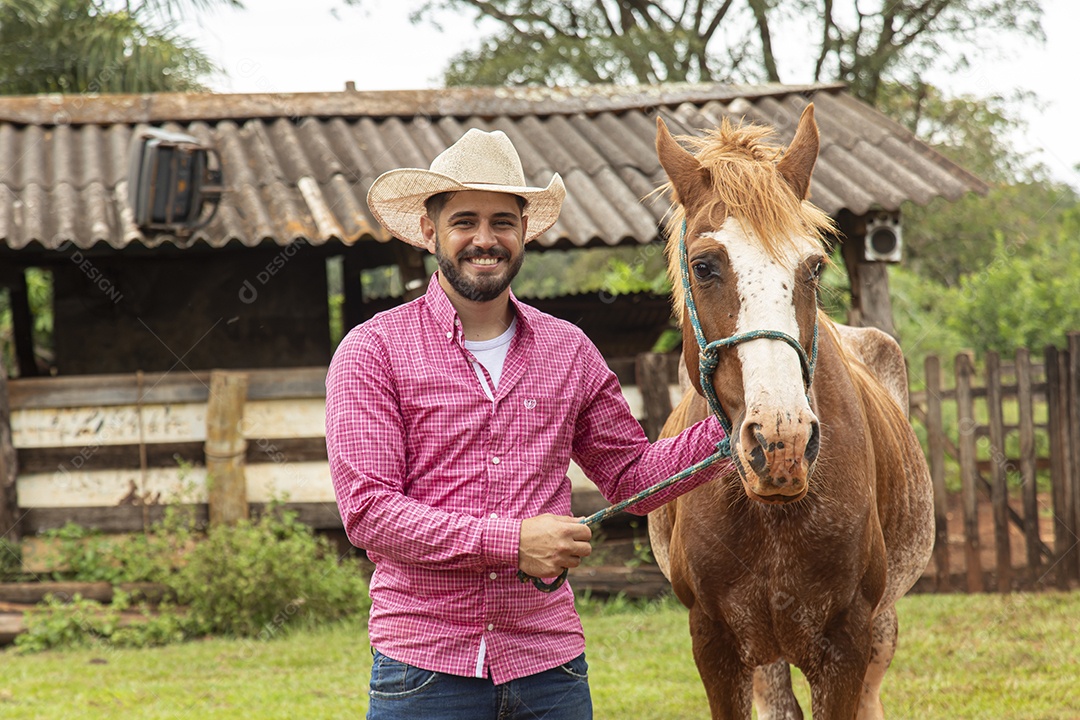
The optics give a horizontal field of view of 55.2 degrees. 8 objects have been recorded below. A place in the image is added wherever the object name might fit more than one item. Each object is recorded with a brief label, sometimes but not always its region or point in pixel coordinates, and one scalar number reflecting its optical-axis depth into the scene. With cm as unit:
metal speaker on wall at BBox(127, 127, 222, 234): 650
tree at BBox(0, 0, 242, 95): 1085
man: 221
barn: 702
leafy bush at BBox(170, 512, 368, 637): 665
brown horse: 231
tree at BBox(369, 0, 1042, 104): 1605
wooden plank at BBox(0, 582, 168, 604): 689
